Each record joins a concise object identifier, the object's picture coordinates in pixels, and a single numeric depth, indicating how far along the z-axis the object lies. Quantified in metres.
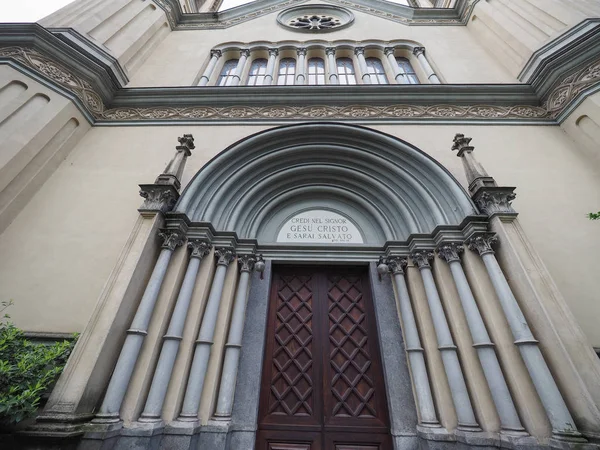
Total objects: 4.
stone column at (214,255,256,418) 3.84
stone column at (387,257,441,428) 3.78
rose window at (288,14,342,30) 10.06
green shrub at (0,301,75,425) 2.76
